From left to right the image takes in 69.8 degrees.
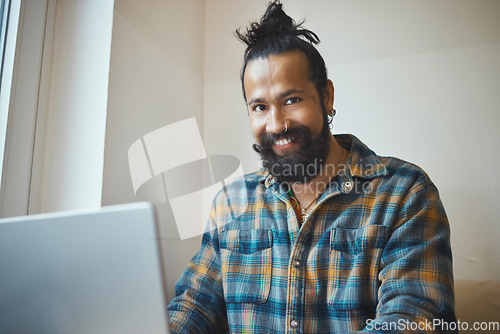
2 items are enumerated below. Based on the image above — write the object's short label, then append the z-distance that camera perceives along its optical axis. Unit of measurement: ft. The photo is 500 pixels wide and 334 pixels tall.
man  2.87
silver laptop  1.42
